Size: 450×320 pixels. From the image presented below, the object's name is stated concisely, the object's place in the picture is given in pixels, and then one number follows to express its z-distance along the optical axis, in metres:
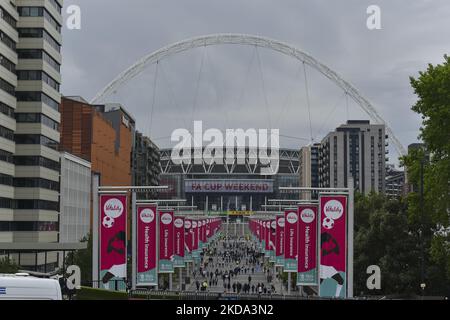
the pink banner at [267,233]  88.43
